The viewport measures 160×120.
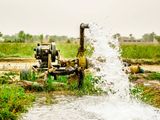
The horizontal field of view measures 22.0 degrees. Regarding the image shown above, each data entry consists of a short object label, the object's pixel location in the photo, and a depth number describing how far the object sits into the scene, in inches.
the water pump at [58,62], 594.2
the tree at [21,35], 3177.4
